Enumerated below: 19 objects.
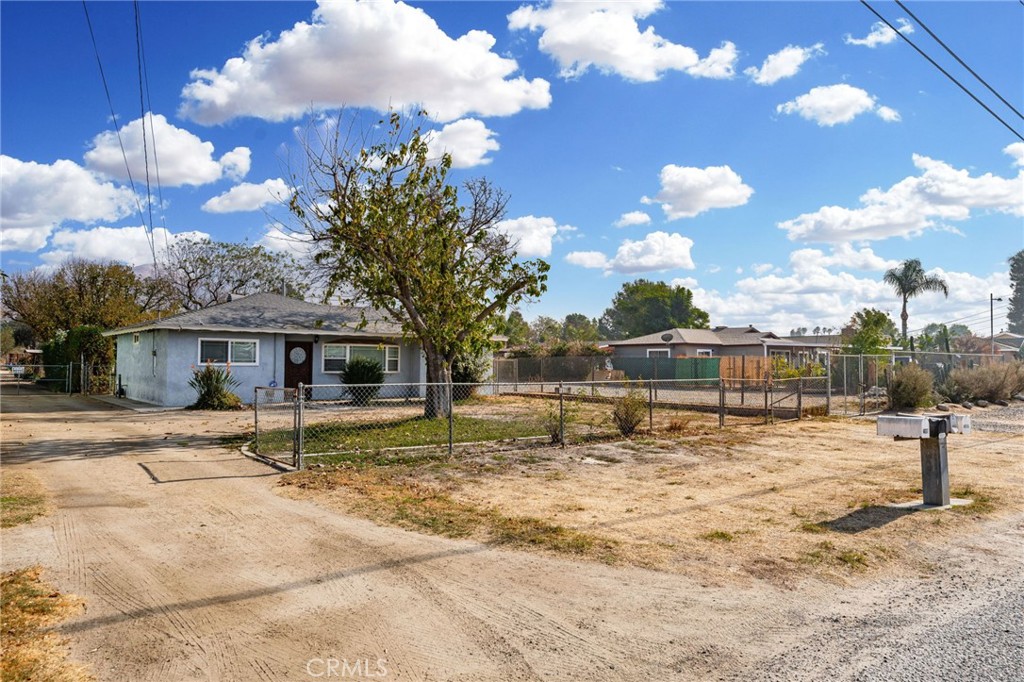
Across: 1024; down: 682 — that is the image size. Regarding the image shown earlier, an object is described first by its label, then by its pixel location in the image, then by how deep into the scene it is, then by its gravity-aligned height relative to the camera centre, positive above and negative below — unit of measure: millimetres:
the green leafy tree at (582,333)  49562 +1787
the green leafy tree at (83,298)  36844 +4038
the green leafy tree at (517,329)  52344 +2370
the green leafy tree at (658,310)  71625 +5225
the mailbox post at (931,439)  7418 -983
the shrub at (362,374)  23266 -592
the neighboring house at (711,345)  44500 +723
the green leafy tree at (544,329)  67019 +3103
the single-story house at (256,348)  21375 +381
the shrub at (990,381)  22984 -985
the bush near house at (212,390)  20562 -1022
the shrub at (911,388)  19688 -1018
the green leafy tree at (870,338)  27500 +717
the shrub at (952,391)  22375 -1279
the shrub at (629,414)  13898 -1236
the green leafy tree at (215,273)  49625 +6653
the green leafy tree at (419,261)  15039 +2316
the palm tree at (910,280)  48250 +5517
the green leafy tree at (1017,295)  124312 +11447
